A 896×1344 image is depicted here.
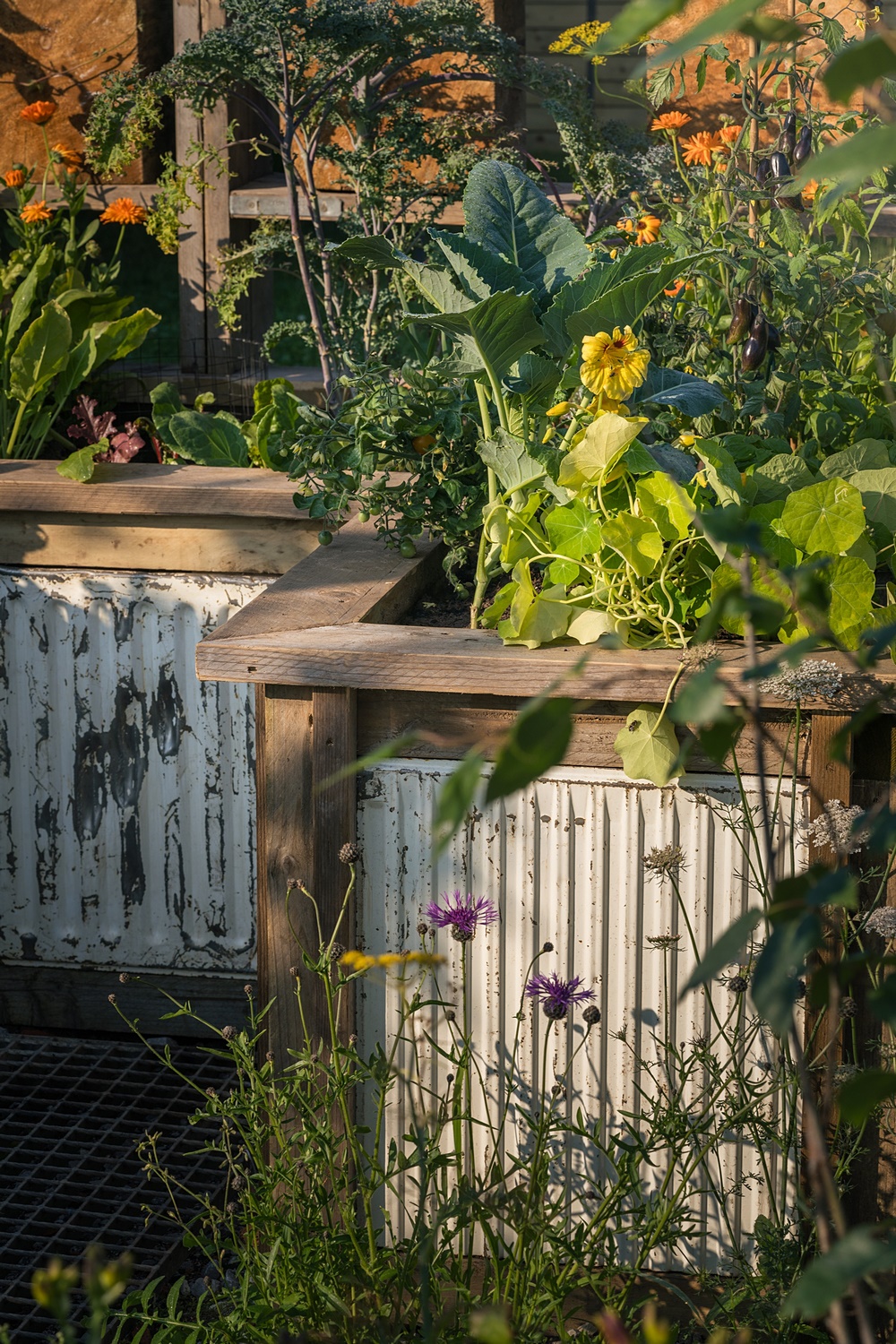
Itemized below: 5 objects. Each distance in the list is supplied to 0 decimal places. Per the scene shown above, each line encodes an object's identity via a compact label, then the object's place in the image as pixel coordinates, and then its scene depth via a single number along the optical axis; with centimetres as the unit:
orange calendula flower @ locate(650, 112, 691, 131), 285
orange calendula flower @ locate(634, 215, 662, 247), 252
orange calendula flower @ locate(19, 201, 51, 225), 339
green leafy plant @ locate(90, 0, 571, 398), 299
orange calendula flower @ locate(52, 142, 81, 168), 363
